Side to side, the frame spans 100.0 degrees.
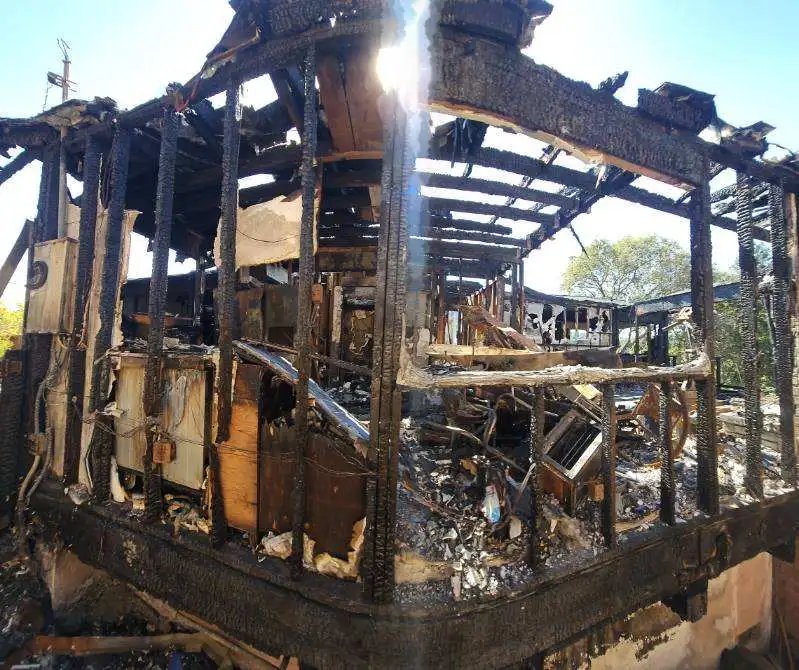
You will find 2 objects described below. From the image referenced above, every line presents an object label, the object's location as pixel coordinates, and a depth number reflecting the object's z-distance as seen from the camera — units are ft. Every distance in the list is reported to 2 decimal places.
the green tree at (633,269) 83.61
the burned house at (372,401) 7.38
